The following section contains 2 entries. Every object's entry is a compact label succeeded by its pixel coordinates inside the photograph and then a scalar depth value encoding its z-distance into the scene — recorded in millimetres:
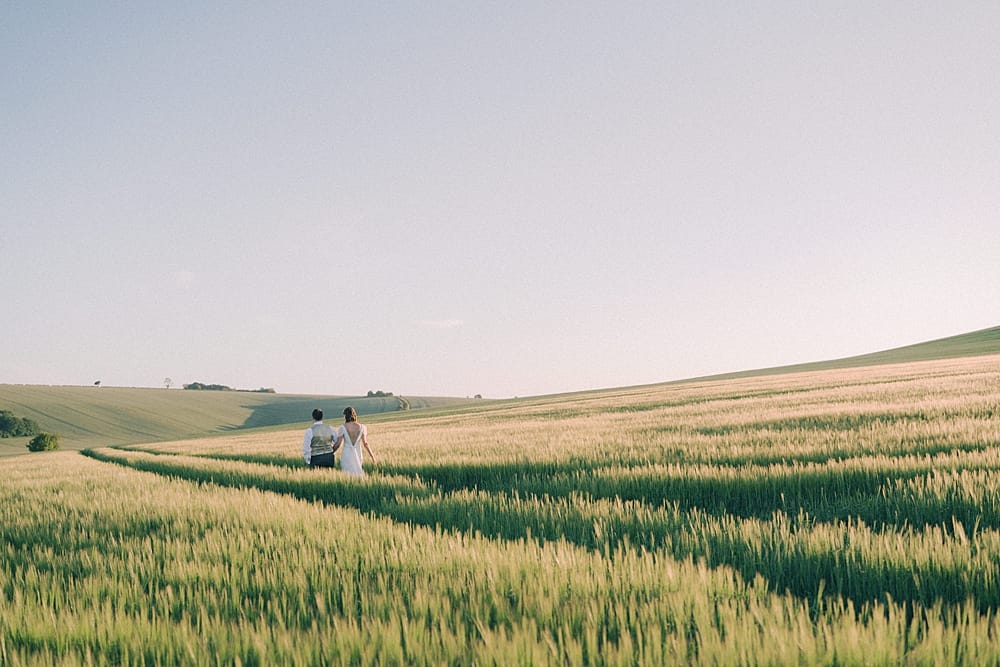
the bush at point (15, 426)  77750
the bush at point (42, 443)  60094
